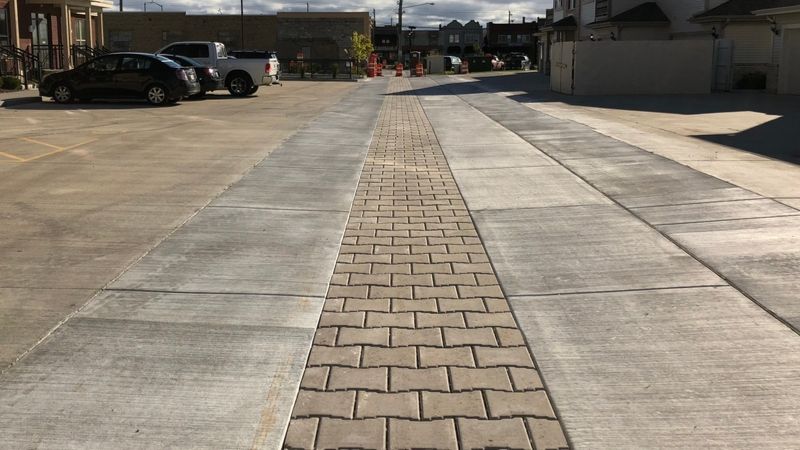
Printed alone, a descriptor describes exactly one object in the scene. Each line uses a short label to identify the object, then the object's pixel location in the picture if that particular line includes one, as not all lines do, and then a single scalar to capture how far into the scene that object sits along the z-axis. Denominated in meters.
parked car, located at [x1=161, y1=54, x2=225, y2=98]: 27.02
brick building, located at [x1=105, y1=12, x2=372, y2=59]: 81.88
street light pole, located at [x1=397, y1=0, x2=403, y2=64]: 79.31
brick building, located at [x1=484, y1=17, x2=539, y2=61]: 126.19
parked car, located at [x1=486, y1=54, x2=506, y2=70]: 72.50
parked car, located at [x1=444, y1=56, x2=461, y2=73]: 78.88
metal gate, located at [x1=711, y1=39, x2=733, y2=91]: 31.28
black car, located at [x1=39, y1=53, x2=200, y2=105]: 24.05
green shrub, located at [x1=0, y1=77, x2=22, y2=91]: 26.86
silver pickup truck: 30.34
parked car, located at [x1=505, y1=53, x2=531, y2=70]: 75.94
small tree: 70.69
